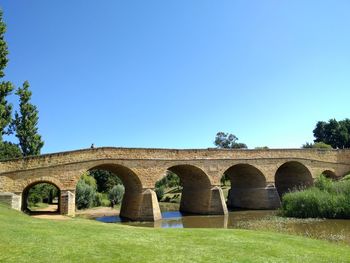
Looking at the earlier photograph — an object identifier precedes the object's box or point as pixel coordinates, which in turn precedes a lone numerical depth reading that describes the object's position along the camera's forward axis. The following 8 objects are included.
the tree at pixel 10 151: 32.11
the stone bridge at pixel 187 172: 21.27
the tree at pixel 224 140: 86.56
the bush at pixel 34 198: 31.64
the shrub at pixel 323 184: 23.16
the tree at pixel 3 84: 21.27
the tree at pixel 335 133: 62.03
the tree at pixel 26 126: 32.09
